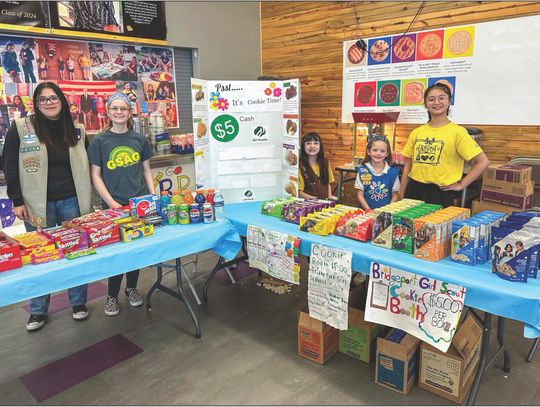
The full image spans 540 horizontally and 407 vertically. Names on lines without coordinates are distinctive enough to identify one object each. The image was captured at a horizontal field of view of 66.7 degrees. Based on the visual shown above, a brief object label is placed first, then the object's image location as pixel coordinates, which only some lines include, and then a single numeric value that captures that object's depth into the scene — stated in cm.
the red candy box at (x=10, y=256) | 184
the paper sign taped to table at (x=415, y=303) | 173
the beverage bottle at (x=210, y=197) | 262
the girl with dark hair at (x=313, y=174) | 317
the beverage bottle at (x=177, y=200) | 258
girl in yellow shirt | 253
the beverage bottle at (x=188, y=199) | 260
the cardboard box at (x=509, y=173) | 346
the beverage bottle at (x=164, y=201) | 254
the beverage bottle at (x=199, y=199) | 260
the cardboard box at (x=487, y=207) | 358
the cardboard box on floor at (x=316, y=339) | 236
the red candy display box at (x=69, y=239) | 200
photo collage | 399
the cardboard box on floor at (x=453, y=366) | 203
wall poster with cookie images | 391
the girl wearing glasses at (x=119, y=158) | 261
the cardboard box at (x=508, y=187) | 345
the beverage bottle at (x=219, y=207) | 258
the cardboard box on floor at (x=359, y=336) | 235
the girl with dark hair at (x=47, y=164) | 248
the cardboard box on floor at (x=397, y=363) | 210
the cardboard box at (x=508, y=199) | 348
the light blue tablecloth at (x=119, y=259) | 180
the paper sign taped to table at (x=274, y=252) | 229
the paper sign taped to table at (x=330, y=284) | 207
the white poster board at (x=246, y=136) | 290
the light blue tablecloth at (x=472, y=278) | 157
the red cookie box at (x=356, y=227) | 216
